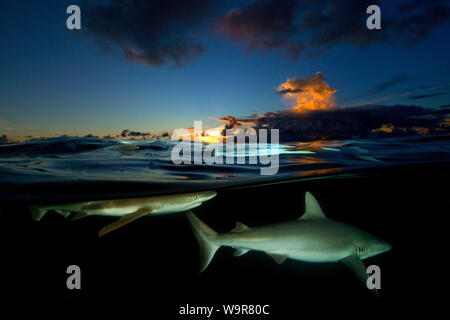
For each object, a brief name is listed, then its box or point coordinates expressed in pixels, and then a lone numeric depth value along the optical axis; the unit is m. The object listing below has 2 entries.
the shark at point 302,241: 4.04
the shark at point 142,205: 5.22
